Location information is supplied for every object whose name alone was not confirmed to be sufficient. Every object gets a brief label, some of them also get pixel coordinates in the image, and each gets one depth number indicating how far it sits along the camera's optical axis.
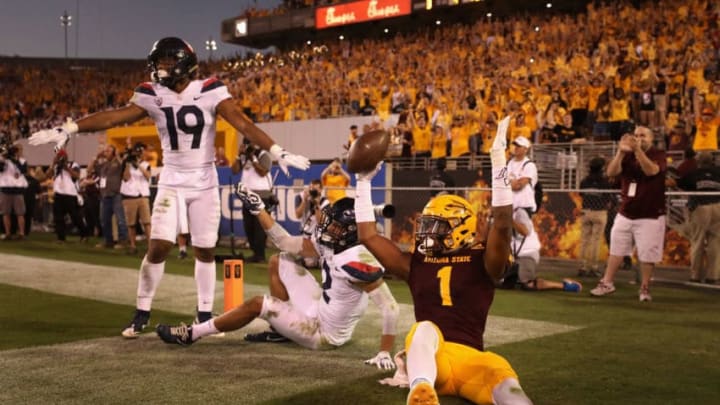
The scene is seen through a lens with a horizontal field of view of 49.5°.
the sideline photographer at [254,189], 13.26
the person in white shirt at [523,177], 10.27
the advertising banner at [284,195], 16.55
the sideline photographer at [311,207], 11.91
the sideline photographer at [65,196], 16.94
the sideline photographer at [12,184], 16.72
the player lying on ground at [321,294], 5.49
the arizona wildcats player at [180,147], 6.49
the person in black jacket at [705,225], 10.80
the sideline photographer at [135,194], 14.79
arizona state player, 4.01
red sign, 30.81
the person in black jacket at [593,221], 12.08
